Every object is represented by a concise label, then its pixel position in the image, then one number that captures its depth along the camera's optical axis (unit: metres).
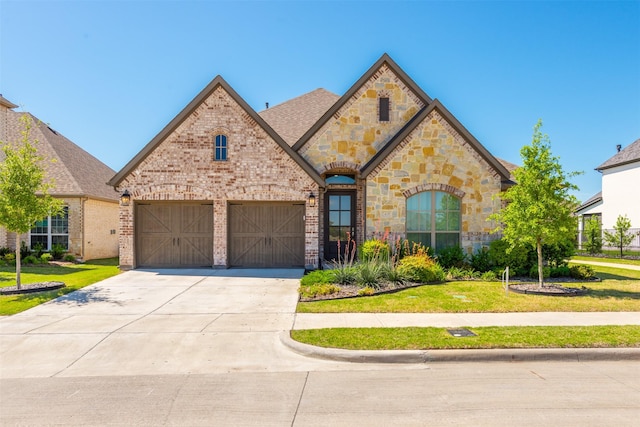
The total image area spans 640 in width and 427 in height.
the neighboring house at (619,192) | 28.25
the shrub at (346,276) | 11.70
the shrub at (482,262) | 13.94
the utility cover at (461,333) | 7.01
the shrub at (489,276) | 12.99
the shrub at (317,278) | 11.49
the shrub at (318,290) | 10.44
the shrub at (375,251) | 13.16
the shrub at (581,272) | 13.16
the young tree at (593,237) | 25.40
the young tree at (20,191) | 10.89
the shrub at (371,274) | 11.44
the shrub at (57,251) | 18.59
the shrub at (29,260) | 17.08
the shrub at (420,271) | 12.22
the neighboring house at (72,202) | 18.86
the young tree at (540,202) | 10.87
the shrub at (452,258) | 14.01
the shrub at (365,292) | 10.58
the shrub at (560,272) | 13.25
